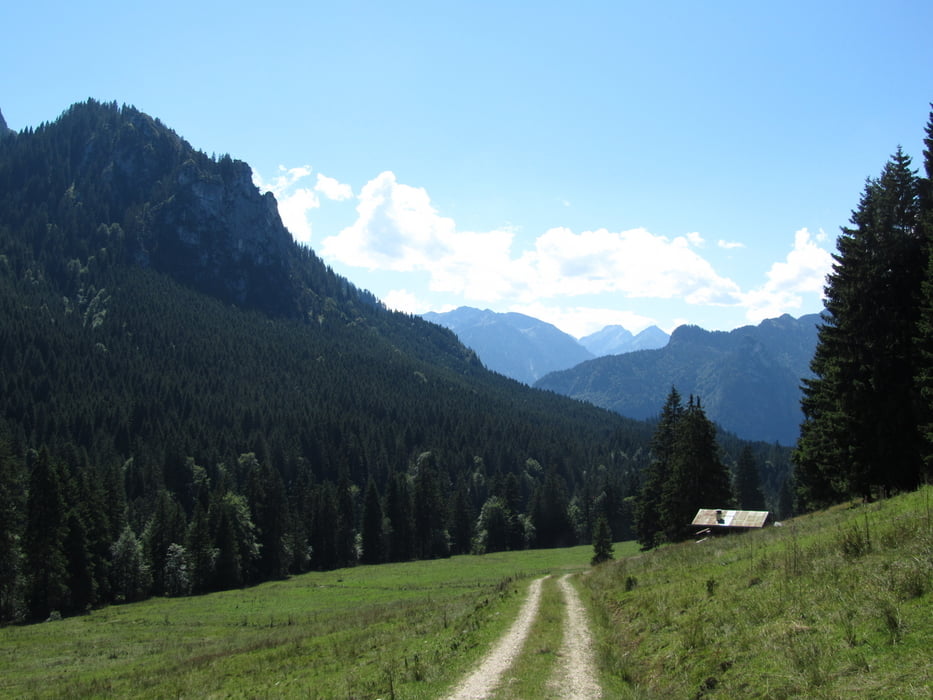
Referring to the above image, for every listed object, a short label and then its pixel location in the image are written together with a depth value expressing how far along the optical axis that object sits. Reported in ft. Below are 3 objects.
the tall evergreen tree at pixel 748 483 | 301.22
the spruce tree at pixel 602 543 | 208.54
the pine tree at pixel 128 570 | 222.69
